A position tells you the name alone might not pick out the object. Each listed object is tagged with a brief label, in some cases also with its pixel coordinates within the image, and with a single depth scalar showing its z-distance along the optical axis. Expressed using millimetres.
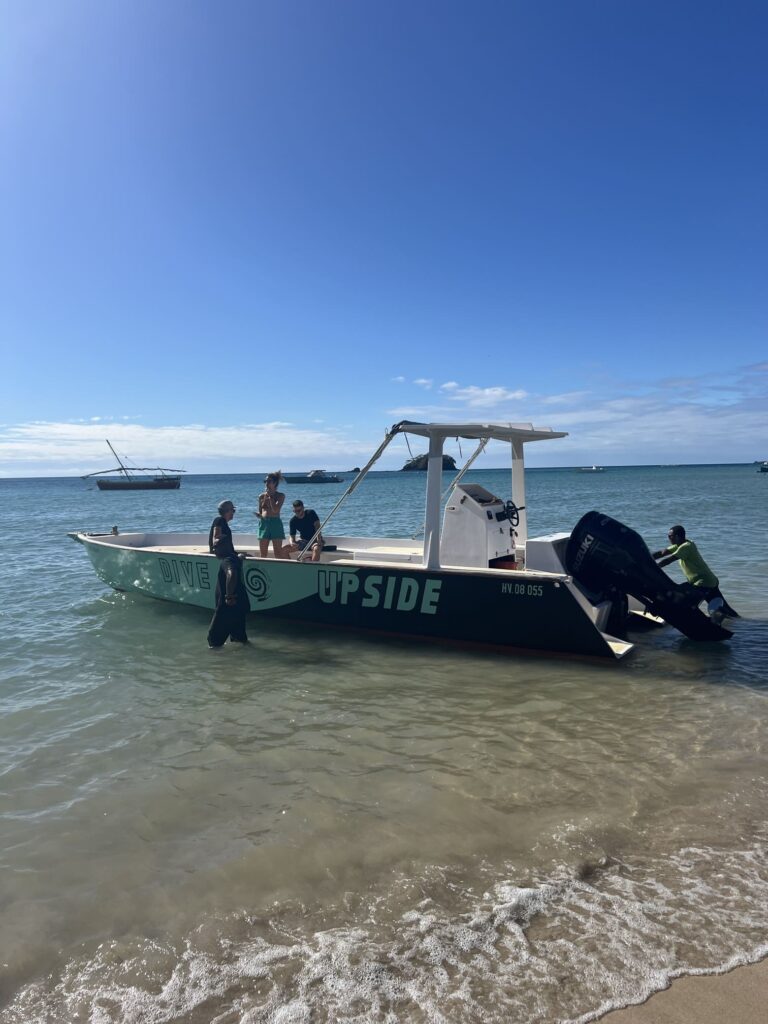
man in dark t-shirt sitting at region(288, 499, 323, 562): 10516
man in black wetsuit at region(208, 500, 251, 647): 8625
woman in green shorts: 9828
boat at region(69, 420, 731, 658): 7590
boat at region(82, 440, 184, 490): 85875
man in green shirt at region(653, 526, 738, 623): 8391
